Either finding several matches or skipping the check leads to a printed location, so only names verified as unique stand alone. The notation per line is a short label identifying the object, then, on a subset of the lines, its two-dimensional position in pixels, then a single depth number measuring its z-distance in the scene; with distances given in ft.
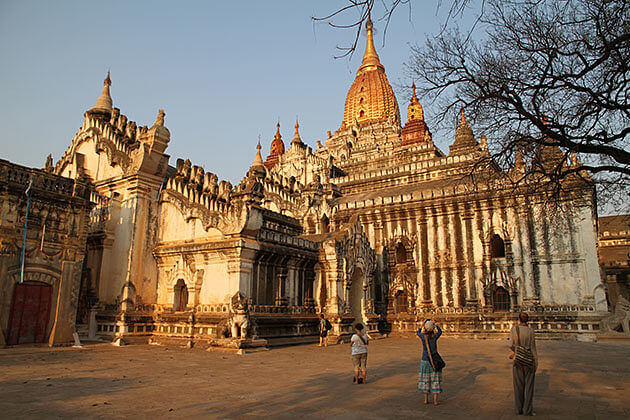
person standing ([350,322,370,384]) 35.32
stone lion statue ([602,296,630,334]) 104.14
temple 64.49
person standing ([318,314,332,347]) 67.46
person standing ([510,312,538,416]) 26.13
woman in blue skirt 28.32
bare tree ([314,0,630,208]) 31.32
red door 54.90
